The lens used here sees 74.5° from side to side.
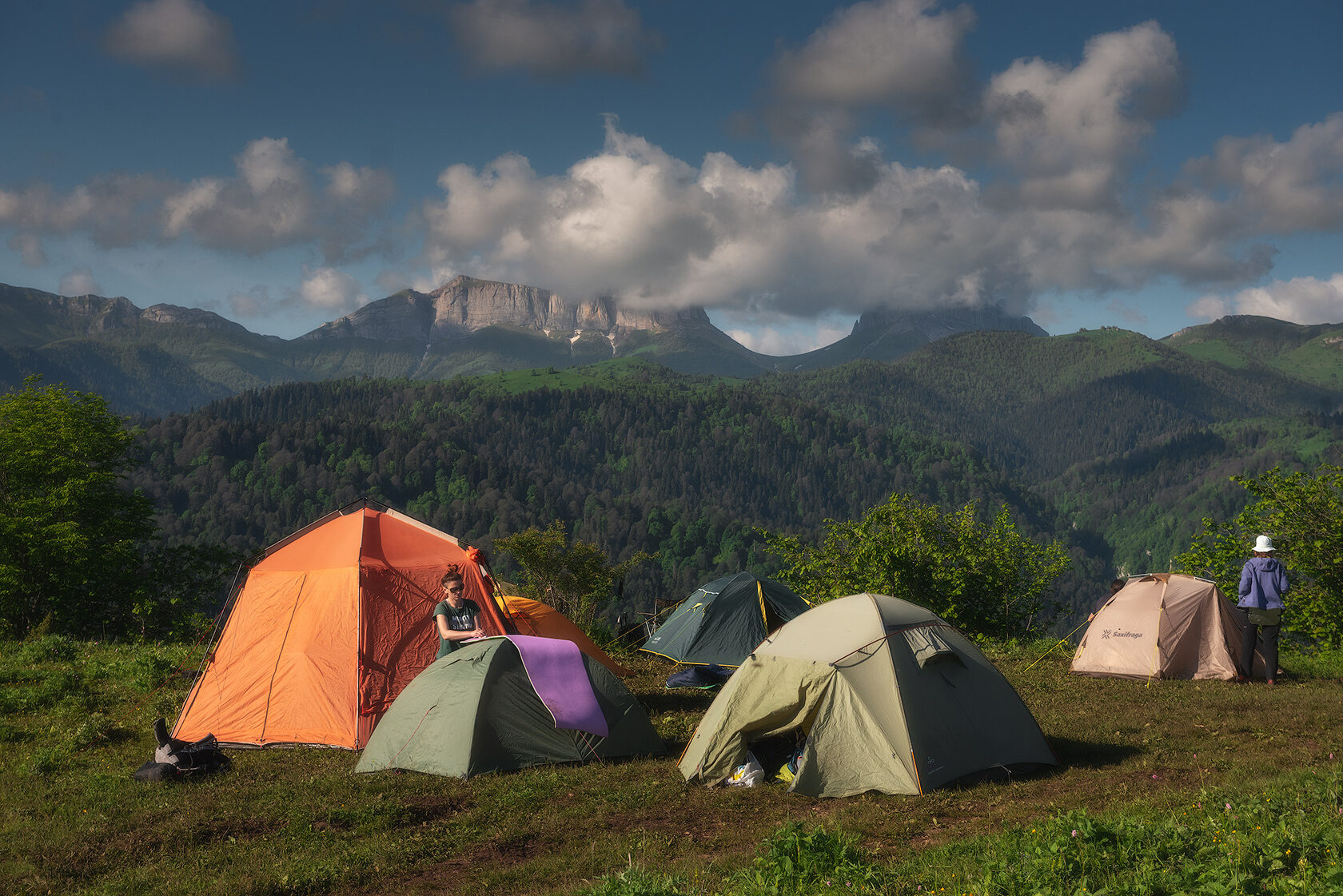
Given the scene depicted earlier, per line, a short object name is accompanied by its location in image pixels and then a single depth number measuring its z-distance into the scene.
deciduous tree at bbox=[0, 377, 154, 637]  28.53
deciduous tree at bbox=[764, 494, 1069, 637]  24.06
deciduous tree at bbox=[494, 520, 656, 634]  30.80
